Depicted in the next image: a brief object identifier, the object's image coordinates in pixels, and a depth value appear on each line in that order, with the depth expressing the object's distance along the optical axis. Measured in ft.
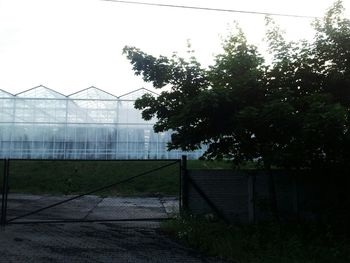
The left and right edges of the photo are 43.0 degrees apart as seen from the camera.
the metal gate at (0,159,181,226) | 45.16
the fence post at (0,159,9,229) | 34.45
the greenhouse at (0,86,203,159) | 110.01
